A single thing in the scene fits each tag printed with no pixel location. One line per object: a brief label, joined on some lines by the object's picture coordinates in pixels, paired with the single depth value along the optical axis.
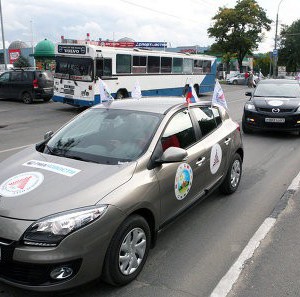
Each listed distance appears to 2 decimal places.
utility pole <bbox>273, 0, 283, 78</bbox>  42.32
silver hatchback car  2.95
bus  15.78
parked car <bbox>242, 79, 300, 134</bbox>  10.78
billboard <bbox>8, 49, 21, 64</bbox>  46.73
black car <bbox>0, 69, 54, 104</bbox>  19.72
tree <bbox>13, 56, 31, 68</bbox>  46.66
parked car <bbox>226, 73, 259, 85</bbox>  48.16
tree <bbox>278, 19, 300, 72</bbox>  71.50
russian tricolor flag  5.15
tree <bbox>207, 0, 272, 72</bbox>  55.03
